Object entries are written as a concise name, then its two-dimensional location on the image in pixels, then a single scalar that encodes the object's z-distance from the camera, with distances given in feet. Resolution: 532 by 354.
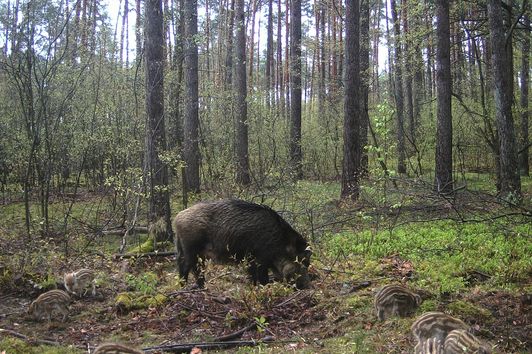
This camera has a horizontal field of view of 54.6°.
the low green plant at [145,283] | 23.99
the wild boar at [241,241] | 27.02
